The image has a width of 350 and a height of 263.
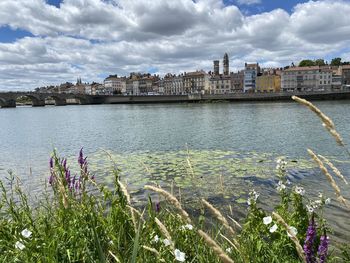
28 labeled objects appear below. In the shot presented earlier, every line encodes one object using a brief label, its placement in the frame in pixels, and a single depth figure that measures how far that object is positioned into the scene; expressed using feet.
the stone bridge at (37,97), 452.76
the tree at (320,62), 590.14
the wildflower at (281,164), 16.21
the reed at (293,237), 6.21
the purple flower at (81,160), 15.03
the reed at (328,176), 6.62
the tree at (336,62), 599.70
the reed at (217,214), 6.41
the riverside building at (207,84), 652.48
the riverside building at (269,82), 574.56
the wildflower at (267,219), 11.17
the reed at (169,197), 6.18
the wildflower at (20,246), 10.76
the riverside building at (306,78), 517.14
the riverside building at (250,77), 606.55
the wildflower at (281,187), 15.01
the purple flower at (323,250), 8.95
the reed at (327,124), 6.38
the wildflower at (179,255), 7.18
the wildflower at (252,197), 14.73
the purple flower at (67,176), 14.79
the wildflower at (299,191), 14.26
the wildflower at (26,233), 10.59
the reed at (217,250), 4.84
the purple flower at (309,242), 8.88
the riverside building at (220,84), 630.74
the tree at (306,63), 588.17
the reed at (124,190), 8.78
